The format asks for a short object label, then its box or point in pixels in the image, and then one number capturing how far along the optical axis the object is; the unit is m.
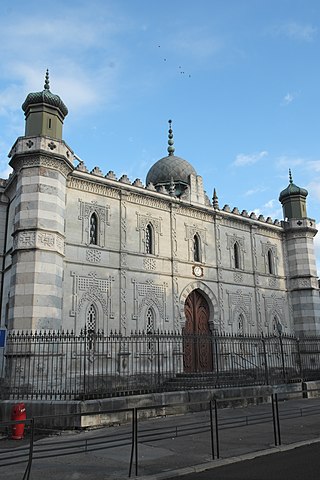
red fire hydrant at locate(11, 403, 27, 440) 9.99
